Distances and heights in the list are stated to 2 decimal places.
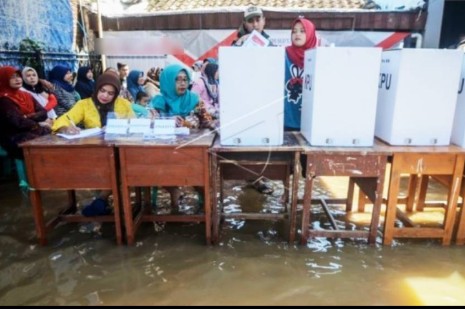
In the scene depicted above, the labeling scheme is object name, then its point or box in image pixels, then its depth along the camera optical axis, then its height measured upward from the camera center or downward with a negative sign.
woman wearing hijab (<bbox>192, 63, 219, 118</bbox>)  4.26 -0.08
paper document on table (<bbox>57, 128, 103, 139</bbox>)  2.56 -0.41
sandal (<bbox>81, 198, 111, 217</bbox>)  2.85 -1.08
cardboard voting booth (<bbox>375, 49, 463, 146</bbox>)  2.25 -0.08
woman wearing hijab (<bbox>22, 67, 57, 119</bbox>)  4.20 -0.15
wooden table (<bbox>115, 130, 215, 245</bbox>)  2.38 -0.58
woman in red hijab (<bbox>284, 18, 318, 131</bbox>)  2.78 +0.12
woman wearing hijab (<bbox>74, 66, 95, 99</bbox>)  5.21 -0.06
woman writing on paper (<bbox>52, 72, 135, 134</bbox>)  2.78 -0.23
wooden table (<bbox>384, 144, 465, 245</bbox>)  2.37 -0.62
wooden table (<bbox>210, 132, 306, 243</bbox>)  2.38 -0.68
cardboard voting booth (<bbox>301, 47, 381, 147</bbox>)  2.22 -0.08
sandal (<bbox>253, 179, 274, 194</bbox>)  3.80 -1.19
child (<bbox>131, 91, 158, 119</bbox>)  3.06 -0.31
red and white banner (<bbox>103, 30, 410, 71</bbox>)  6.92 +0.83
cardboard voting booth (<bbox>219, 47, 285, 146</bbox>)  2.21 -0.09
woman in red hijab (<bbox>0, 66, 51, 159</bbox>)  3.50 -0.40
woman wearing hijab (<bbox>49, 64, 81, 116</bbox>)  4.75 -0.13
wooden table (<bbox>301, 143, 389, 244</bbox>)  2.36 -0.59
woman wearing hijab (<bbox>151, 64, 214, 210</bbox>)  2.97 -0.18
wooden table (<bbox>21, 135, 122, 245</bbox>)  2.38 -0.59
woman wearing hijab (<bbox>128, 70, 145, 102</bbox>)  5.98 -0.03
